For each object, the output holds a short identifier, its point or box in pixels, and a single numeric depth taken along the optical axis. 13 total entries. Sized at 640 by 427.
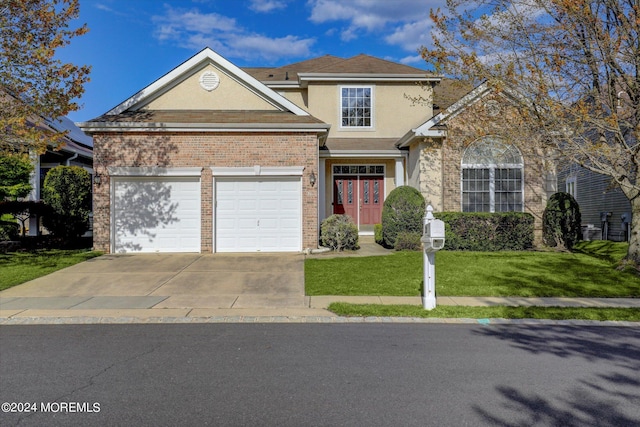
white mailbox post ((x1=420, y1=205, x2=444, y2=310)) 7.47
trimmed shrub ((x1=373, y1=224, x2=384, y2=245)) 15.69
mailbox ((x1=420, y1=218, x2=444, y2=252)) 7.31
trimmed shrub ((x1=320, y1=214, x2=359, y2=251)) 13.96
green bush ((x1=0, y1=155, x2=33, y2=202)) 17.31
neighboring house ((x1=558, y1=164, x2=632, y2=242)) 18.81
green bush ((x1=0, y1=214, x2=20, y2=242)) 15.09
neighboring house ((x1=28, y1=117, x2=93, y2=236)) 19.92
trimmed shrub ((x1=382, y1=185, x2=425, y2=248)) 14.41
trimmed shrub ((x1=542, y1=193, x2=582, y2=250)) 14.19
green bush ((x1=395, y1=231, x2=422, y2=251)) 14.02
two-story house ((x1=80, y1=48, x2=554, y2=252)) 13.77
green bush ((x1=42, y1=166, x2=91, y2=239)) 14.92
